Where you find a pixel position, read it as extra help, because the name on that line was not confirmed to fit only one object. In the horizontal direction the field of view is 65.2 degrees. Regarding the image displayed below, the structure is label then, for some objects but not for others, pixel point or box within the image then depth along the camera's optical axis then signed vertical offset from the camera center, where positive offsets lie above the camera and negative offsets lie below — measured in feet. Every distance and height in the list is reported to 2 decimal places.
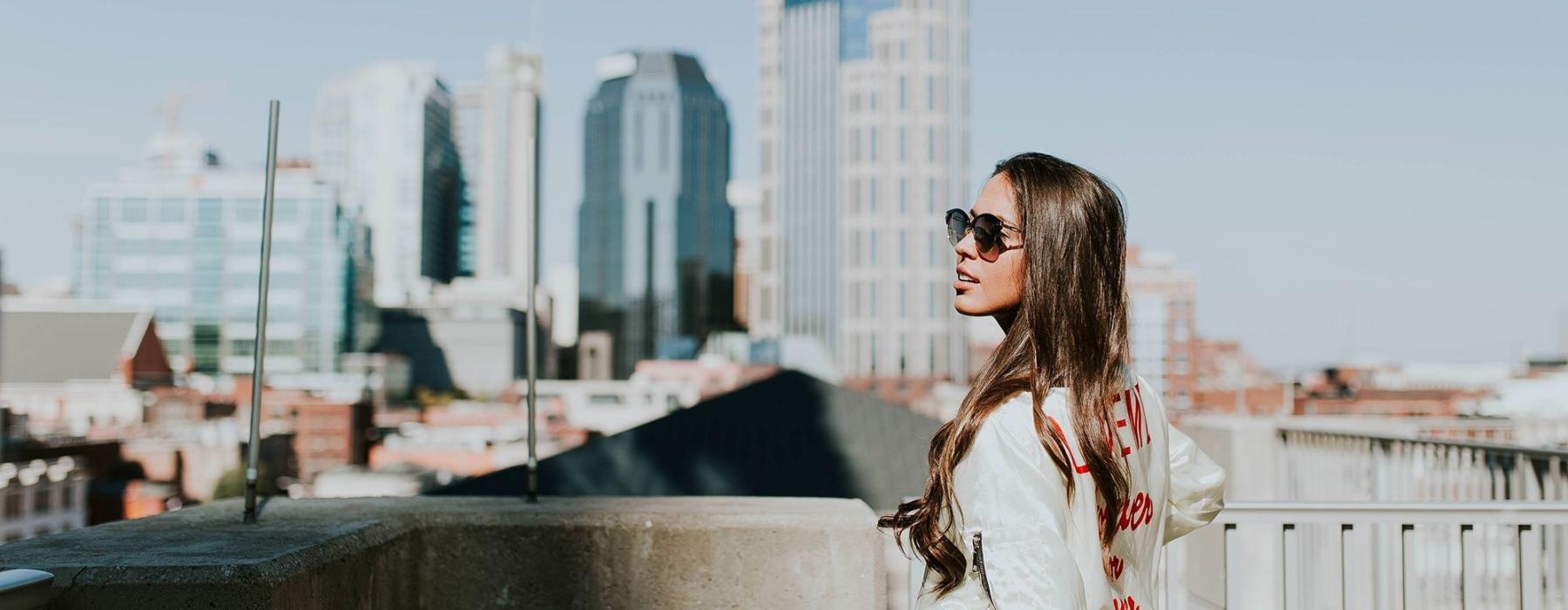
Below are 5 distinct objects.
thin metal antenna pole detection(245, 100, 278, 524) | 9.66 -0.17
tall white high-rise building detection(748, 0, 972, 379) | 397.80 +54.82
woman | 4.79 -0.36
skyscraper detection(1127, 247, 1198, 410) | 420.36 +6.52
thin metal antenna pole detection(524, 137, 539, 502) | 11.01 +0.05
